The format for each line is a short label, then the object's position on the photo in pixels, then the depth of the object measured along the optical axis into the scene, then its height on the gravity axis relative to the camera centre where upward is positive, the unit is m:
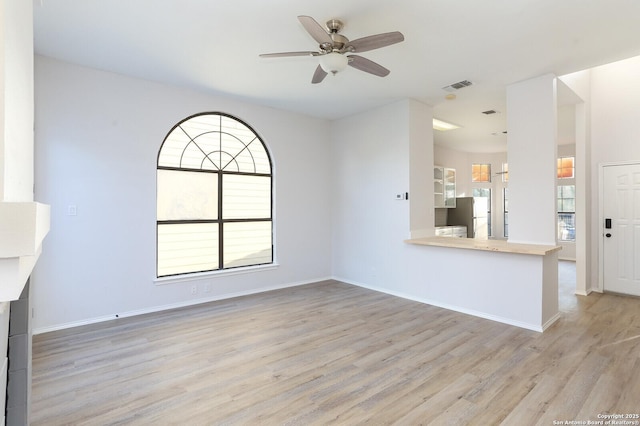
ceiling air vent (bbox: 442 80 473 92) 4.09 +1.69
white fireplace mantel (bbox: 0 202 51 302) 0.51 -0.04
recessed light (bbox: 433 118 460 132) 5.85 +1.69
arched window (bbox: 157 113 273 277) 4.36 +0.25
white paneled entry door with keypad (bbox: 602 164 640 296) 4.57 -0.21
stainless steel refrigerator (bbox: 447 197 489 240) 8.12 -0.02
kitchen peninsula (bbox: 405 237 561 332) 3.48 -0.80
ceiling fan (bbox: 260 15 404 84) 2.36 +1.33
